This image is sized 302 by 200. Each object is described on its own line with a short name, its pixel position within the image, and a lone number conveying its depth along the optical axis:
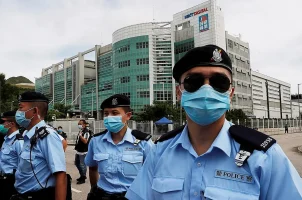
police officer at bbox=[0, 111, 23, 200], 3.96
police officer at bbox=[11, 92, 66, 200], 2.70
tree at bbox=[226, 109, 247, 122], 43.78
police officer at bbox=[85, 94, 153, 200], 3.13
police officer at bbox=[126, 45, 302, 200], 1.29
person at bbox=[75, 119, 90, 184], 7.91
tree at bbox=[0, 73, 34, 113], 39.50
